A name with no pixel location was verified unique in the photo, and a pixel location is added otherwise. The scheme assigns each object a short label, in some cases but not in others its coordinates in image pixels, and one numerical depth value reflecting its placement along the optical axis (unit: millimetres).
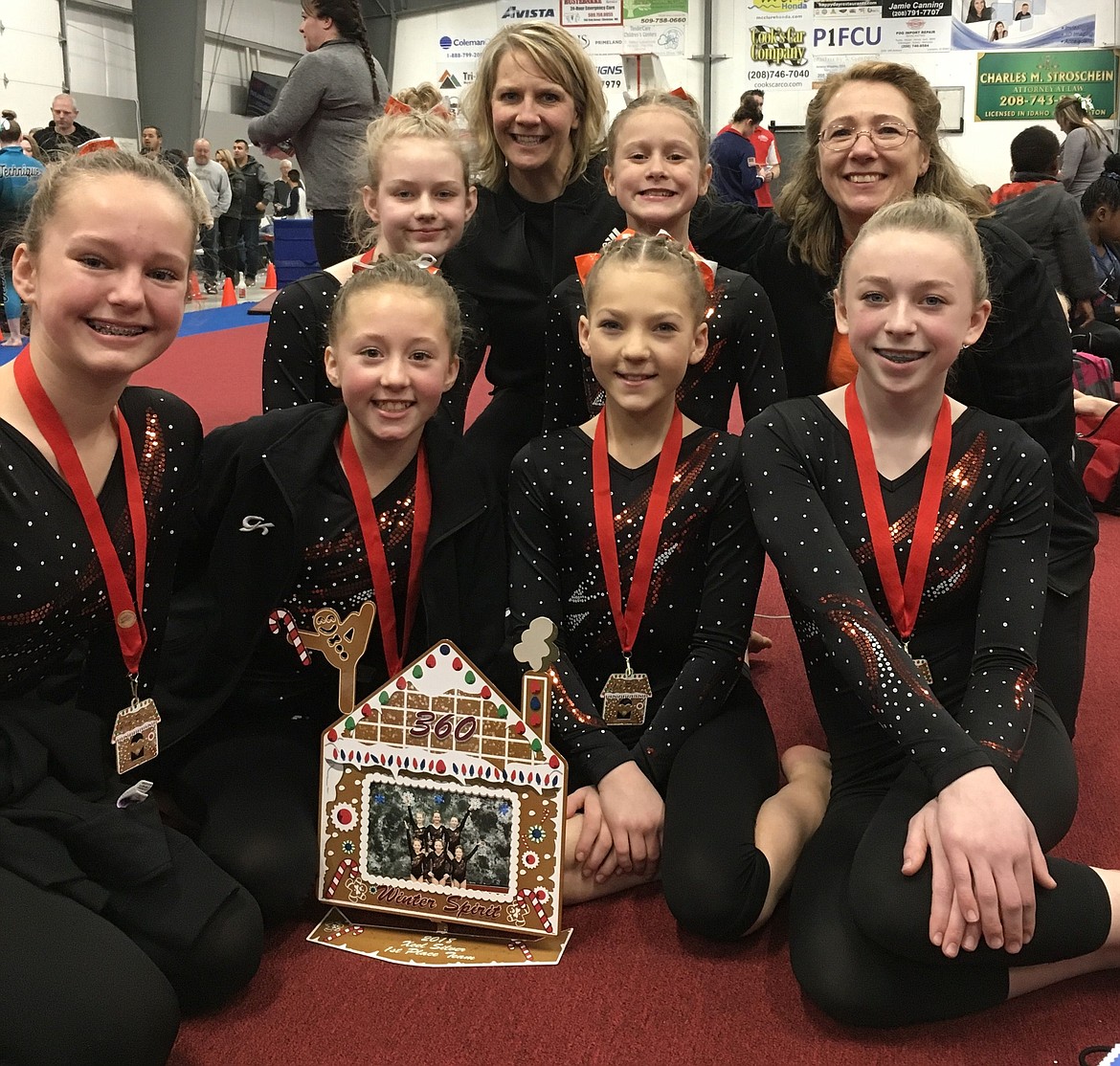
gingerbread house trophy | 1422
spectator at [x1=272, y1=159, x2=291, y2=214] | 13345
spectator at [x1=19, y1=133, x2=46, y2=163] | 7030
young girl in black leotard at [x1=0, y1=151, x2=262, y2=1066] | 1271
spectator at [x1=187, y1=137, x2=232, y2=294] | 9945
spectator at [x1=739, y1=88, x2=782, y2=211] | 8641
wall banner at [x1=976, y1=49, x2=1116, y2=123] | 11883
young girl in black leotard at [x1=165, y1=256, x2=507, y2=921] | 1612
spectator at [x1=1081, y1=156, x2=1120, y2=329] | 4992
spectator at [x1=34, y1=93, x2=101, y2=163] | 7715
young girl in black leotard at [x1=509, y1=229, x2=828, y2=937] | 1613
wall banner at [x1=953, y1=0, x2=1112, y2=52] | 11805
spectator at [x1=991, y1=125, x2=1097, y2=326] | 4668
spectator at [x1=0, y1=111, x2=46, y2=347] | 6254
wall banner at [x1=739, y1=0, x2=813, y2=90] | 12789
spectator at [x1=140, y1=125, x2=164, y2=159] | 10008
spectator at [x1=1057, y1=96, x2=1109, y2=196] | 6770
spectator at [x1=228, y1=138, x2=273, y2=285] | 11180
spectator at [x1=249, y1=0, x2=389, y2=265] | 3771
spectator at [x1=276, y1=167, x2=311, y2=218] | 13305
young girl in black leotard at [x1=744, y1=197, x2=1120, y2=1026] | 1275
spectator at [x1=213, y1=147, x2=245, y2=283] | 10867
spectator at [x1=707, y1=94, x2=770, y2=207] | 7578
